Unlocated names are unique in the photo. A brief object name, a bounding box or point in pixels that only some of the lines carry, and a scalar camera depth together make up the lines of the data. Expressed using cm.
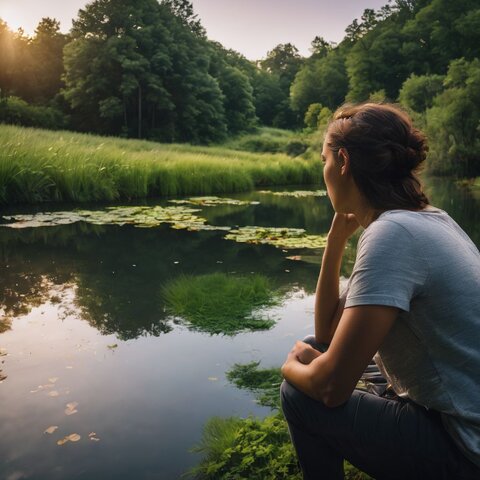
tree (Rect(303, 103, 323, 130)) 5703
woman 127
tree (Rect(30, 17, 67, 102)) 4109
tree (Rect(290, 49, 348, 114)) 6719
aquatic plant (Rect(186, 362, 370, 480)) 205
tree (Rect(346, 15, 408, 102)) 5631
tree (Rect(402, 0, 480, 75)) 5122
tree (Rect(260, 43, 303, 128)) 7119
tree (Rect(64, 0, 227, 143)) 3619
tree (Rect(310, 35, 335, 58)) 8681
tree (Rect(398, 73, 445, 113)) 3297
